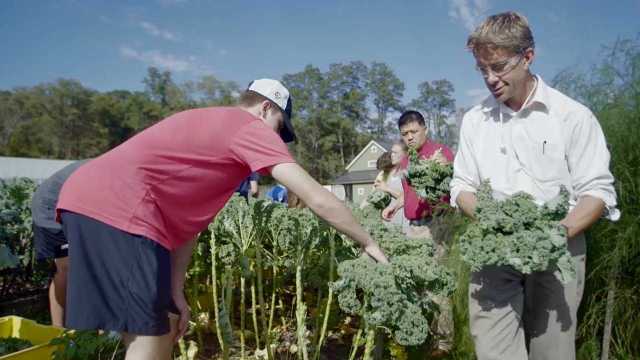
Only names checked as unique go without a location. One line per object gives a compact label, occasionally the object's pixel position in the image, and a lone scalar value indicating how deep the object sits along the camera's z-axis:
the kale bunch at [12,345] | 2.96
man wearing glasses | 1.93
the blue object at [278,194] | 7.30
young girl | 4.16
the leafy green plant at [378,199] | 3.12
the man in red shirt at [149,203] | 1.80
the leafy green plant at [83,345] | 2.89
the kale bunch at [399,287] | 2.08
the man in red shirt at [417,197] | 3.51
